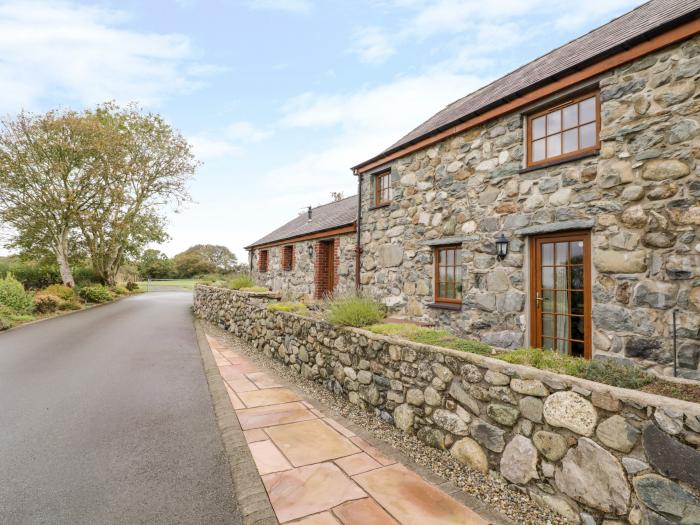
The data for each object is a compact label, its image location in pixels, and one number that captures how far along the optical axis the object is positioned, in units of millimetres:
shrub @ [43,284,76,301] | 15500
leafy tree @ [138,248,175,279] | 40562
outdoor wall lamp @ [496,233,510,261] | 5957
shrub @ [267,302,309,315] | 6699
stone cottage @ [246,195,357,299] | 10438
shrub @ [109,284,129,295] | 21823
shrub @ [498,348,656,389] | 2367
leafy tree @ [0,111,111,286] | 16234
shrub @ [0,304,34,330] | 10357
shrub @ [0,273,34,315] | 11930
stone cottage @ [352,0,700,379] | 4199
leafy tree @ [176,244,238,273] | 51062
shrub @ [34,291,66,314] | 13498
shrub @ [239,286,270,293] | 10808
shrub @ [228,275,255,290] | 12211
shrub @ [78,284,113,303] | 18219
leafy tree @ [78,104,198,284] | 19500
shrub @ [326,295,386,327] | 4945
